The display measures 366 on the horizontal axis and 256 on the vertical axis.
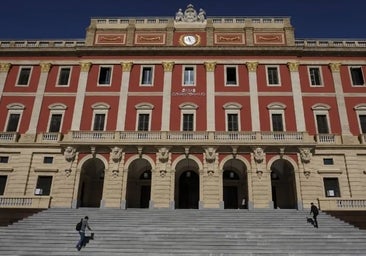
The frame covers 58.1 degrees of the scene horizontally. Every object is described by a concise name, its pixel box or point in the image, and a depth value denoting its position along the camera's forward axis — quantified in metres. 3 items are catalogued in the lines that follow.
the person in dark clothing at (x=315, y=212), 20.48
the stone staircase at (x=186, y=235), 16.72
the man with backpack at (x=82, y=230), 17.06
